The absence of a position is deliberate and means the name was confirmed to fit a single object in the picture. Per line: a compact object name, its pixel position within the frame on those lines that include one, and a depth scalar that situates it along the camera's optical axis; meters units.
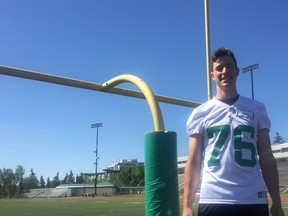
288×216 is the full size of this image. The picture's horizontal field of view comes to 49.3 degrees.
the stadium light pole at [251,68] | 23.21
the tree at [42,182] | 77.20
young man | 1.54
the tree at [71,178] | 87.40
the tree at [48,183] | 77.83
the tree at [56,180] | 82.78
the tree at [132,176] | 50.93
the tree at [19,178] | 60.46
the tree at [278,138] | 78.90
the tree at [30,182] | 64.88
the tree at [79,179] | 81.31
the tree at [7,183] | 56.53
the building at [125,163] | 79.42
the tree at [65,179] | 87.54
